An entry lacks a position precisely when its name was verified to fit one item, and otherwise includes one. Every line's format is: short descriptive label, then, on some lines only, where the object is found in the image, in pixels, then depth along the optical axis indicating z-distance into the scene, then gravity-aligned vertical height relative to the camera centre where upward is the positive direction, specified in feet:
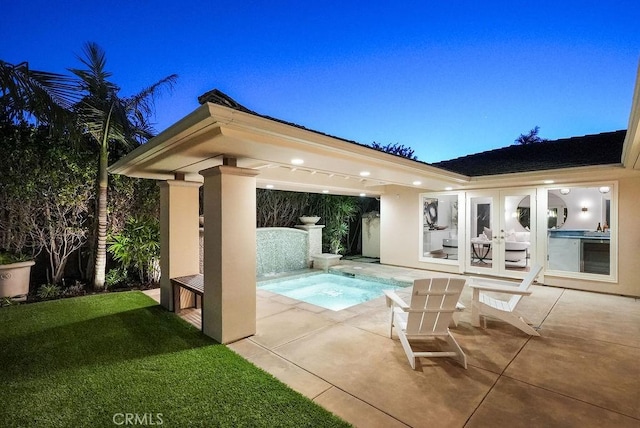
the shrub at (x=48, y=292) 22.03 -6.02
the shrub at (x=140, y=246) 24.93 -2.98
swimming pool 27.27 -7.72
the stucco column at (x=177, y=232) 19.27 -1.37
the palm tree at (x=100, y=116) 22.85 +7.18
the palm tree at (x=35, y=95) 17.02 +6.92
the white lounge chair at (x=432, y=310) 12.85 -4.25
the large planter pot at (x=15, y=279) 20.25 -4.68
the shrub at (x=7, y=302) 20.18 -6.15
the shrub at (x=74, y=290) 22.61 -6.12
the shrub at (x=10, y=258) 20.65 -3.37
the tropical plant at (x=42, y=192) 21.33 +1.31
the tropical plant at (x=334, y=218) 43.60 -1.00
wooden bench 17.21 -4.27
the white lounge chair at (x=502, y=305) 15.39 -5.09
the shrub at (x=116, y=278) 24.70 -5.61
